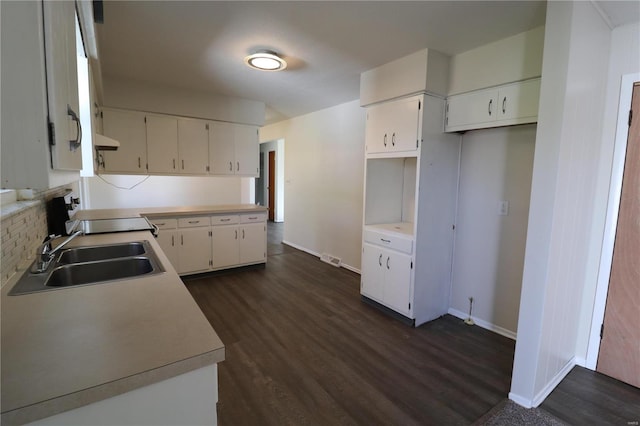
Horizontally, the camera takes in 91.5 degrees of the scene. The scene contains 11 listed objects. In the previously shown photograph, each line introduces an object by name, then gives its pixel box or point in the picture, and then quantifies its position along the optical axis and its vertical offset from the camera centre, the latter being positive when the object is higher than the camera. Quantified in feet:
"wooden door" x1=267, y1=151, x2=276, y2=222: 28.91 -0.26
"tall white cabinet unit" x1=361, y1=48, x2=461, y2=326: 9.19 -0.95
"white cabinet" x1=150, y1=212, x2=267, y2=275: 12.62 -2.55
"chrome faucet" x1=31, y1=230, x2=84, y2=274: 4.79 -1.29
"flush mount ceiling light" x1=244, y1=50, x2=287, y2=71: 8.77 +3.54
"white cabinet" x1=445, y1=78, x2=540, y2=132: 7.57 +2.16
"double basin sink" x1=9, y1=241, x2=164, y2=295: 4.55 -1.56
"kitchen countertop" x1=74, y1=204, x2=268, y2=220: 10.70 -1.22
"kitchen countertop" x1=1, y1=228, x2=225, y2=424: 2.40 -1.58
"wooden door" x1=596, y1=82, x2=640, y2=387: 6.87 -2.05
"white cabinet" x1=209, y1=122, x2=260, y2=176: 14.42 +1.58
